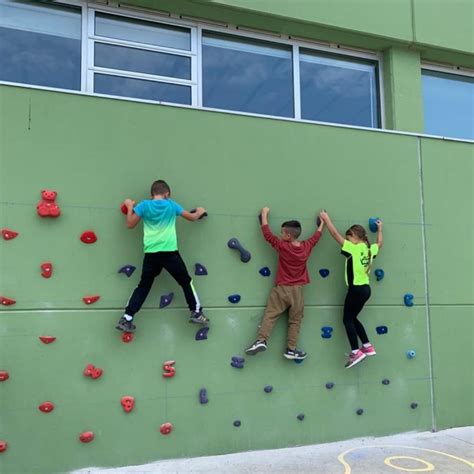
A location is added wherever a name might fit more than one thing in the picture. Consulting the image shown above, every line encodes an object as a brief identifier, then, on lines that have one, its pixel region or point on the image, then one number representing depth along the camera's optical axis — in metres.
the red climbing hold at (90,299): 5.29
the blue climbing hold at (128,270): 5.43
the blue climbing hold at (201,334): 5.61
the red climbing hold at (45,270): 5.18
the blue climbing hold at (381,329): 6.37
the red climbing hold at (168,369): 5.45
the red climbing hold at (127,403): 5.29
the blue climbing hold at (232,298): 5.79
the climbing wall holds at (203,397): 5.55
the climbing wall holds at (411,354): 6.45
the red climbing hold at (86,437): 5.12
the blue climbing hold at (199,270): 5.70
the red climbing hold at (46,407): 5.04
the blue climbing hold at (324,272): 6.21
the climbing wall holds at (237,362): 5.70
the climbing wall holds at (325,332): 6.12
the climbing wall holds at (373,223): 6.43
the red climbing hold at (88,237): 5.33
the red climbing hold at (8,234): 5.09
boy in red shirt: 5.80
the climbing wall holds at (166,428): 5.41
